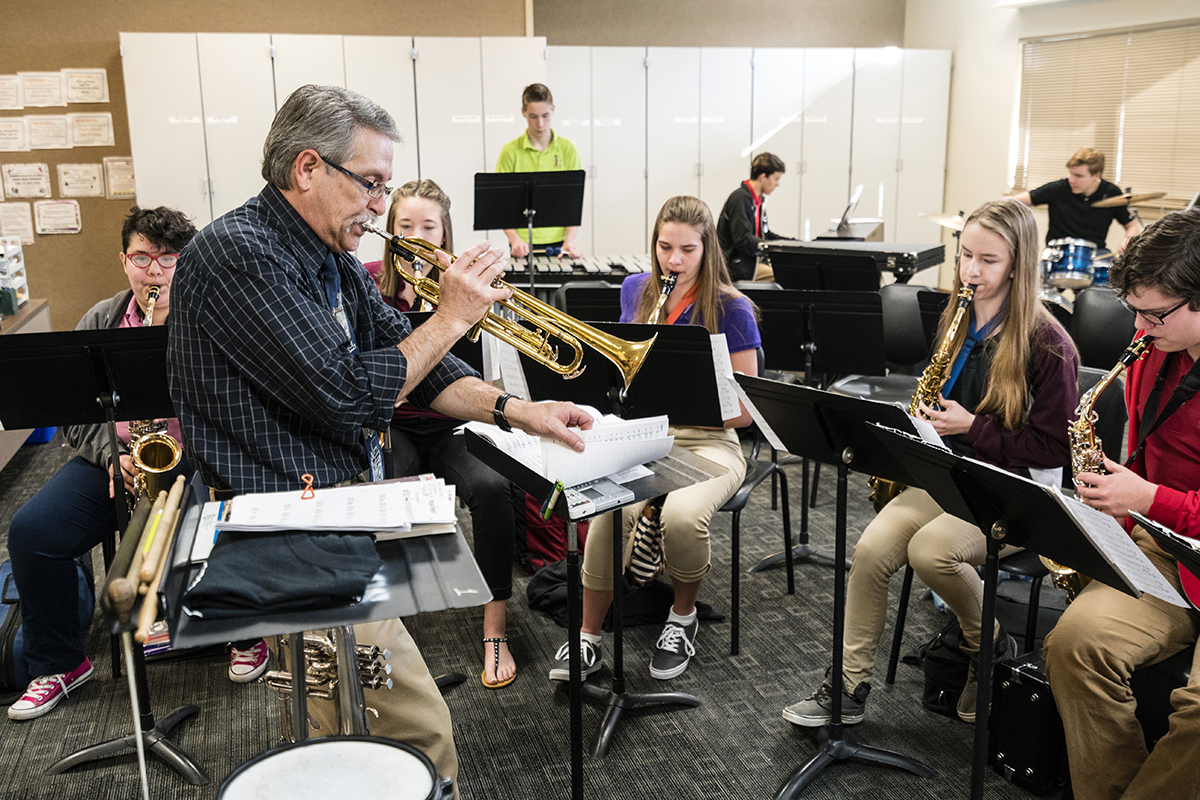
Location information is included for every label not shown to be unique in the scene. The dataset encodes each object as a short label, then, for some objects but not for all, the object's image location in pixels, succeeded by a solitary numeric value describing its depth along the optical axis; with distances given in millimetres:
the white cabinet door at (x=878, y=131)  9078
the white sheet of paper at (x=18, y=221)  7293
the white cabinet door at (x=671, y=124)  8594
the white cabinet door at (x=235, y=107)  6973
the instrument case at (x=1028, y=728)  2412
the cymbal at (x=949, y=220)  6754
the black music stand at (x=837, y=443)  2188
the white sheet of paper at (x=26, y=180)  7238
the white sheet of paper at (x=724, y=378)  2842
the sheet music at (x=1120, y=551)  1676
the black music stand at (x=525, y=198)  5270
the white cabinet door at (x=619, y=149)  8477
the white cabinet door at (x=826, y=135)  8992
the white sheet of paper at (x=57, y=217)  7320
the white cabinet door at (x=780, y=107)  8875
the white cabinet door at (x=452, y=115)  7320
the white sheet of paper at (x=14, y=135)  7098
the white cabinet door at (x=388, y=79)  7180
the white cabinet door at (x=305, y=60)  7062
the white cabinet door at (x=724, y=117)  8750
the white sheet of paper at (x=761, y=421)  2486
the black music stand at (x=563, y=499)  2096
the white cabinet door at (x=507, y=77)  7398
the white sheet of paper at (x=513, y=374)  2725
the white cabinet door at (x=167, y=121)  6863
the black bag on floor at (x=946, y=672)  2828
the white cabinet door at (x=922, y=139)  9258
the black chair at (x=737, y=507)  3094
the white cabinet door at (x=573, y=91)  8344
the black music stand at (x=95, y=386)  2533
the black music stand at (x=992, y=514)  1752
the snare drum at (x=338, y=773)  1329
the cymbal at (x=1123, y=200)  6988
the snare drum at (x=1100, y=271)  6680
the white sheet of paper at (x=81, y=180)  7281
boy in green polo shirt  6543
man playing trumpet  1780
